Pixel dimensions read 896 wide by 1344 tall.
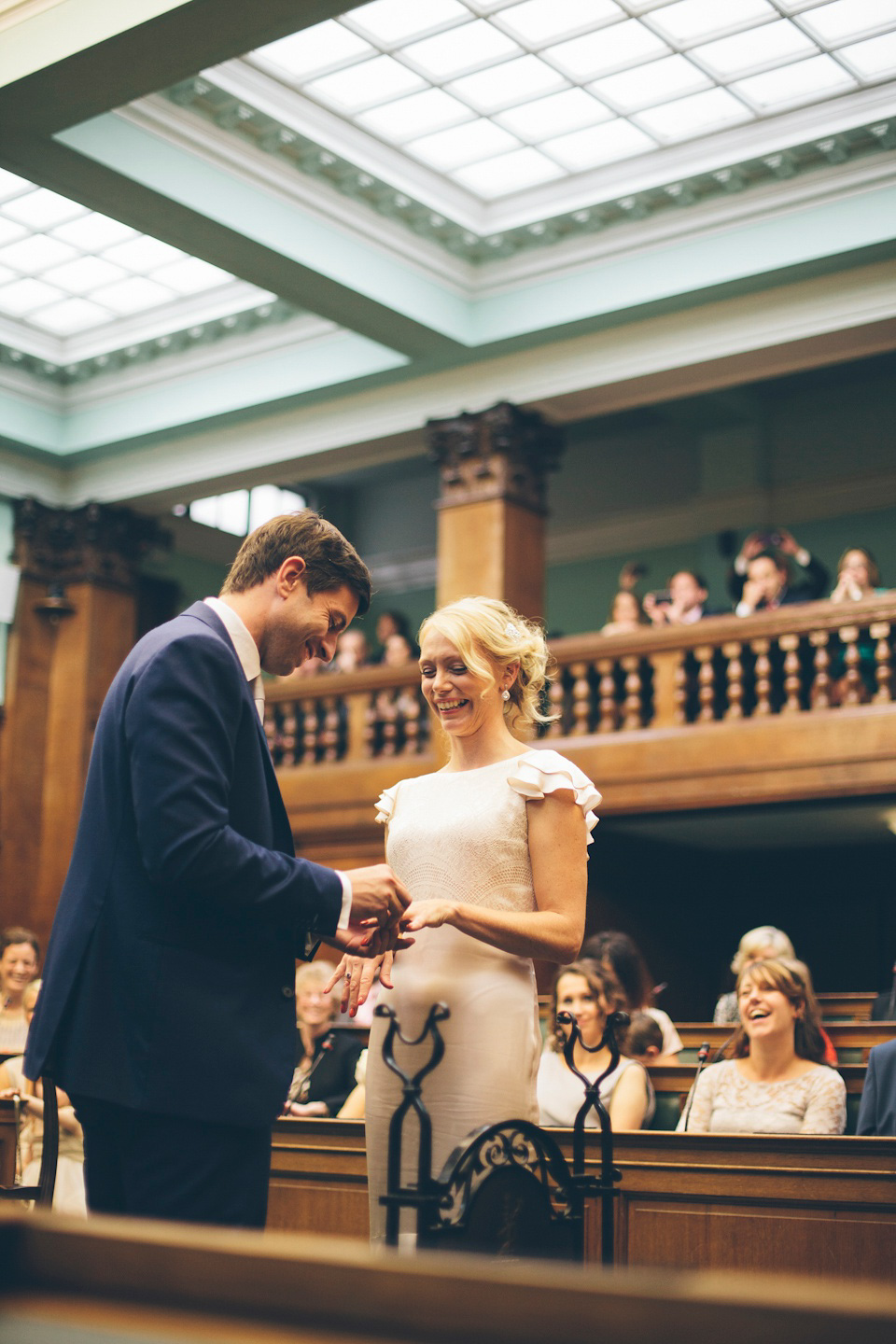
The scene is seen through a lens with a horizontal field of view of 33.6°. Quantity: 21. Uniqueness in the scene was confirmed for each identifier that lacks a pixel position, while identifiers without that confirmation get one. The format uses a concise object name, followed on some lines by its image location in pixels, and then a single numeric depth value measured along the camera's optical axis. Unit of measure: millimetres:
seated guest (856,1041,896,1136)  4566
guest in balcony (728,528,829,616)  8992
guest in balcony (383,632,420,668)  10625
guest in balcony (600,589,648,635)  9617
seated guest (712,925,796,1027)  6793
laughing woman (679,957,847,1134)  4758
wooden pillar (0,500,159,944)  11367
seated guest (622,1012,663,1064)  5828
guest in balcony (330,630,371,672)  11141
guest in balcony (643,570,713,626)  9305
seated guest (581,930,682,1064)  6258
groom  2027
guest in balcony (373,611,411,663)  10906
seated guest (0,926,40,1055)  7180
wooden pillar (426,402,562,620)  9812
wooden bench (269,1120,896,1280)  3246
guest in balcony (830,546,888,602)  8656
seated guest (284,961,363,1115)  5688
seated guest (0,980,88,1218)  5043
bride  2471
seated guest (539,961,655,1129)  4902
